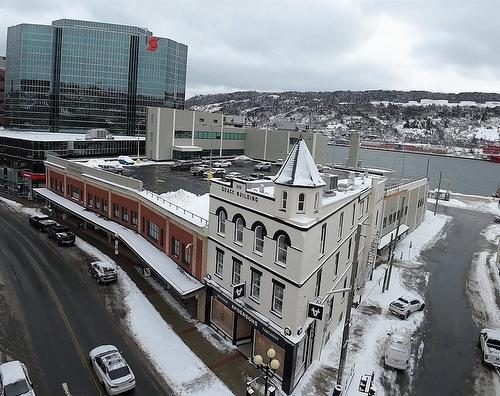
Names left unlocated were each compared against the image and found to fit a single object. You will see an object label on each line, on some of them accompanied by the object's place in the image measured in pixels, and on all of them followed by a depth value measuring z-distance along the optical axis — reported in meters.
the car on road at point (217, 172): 53.53
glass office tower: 117.81
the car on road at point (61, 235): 44.03
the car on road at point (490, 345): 26.88
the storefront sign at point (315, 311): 22.49
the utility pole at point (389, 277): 38.16
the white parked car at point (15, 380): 20.62
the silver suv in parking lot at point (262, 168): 63.25
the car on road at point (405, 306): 33.12
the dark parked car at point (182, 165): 59.47
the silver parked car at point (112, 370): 22.02
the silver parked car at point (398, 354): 25.81
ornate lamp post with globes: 19.39
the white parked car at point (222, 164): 63.54
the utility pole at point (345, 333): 20.27
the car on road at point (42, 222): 48.69
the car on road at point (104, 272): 35.22
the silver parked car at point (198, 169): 55.18
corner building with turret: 22.72
